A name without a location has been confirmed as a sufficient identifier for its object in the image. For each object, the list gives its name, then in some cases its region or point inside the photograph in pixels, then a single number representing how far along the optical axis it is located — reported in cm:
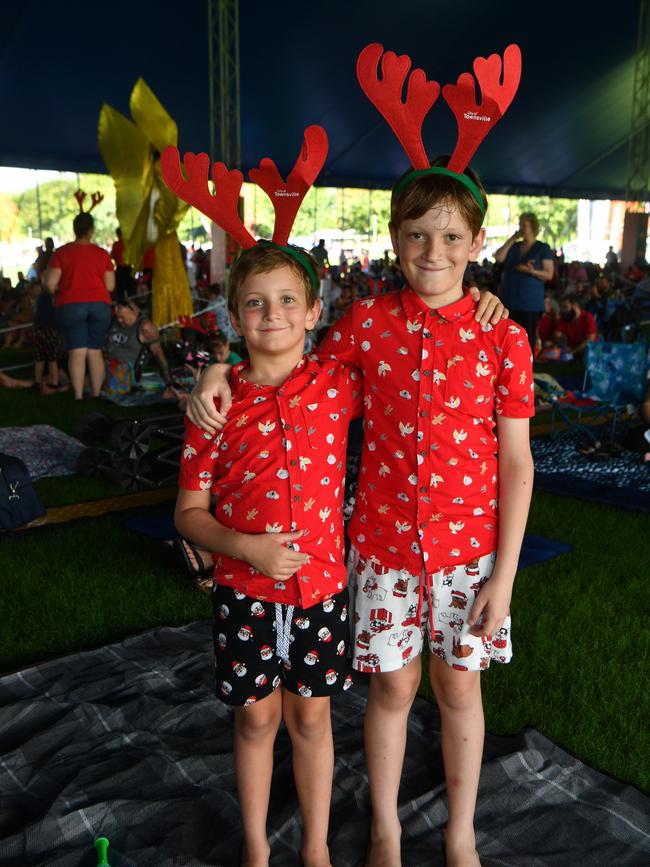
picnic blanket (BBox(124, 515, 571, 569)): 405
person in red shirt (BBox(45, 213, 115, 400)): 761
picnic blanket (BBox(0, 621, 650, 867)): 203
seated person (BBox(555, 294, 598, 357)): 1012
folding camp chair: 626
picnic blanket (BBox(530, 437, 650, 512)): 509
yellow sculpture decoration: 770
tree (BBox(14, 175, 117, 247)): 1973
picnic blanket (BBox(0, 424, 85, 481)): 566
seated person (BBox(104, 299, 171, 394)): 772
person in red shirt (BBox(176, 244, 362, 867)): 169
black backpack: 425
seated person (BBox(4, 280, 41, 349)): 1252
